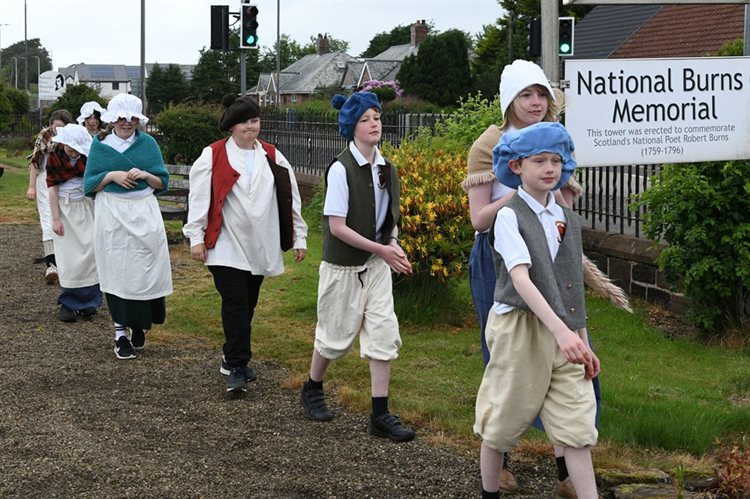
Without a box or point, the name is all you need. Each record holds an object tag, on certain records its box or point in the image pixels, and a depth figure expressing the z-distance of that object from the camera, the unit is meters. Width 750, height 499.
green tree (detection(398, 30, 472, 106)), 50.09
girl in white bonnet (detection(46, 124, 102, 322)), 9.51
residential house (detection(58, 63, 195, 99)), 153.50
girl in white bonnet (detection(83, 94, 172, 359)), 8.14
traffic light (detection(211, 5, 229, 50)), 18.33
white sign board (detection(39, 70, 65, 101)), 37.80
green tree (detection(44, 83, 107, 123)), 33.03
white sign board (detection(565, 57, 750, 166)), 5.82
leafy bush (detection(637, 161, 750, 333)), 8.04
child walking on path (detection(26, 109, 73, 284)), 11.25
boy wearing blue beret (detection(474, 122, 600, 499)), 4.21
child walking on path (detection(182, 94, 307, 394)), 7.00
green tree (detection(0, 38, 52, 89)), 177.75
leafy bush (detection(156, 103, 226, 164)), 22.89
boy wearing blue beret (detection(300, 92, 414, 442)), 6.02
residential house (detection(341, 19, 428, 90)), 92.62
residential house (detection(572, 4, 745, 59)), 35.00
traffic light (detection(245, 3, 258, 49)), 17.98
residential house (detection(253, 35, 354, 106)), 103.44
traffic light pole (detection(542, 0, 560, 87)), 5.62
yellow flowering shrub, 8.81
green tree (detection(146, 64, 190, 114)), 80.62
